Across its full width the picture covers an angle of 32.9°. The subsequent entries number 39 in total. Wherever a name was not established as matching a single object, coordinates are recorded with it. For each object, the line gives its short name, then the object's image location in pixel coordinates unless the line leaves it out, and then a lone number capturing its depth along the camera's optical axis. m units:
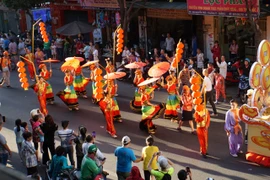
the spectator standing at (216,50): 19.56
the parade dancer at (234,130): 11.09
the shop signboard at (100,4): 24.48
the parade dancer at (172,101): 13.69
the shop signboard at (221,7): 16.50
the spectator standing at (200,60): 19.05
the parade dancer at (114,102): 13.83
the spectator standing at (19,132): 11.10
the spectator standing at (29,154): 10.09
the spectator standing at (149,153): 9.13
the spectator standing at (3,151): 10.51
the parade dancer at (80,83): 16.98
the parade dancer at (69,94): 15.59
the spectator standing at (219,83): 15.46
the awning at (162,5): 20.79
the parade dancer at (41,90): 14.83
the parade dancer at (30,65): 19.47
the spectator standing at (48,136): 10.86
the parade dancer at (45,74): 16.17
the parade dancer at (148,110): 12.90
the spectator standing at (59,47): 25.23
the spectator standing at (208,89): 13.93
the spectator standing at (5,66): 19.21
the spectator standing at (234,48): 19.50
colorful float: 10.80
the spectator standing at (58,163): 8.96
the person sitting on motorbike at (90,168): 8.33
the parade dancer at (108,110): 12.97
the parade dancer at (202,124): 11.21
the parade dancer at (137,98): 15.23
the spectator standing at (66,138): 10.45
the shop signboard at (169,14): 22.12
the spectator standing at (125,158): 9.04
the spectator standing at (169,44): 22.42
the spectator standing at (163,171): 7.74
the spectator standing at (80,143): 10.11
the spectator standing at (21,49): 24.98
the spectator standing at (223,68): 15.98
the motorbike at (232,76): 17.93
